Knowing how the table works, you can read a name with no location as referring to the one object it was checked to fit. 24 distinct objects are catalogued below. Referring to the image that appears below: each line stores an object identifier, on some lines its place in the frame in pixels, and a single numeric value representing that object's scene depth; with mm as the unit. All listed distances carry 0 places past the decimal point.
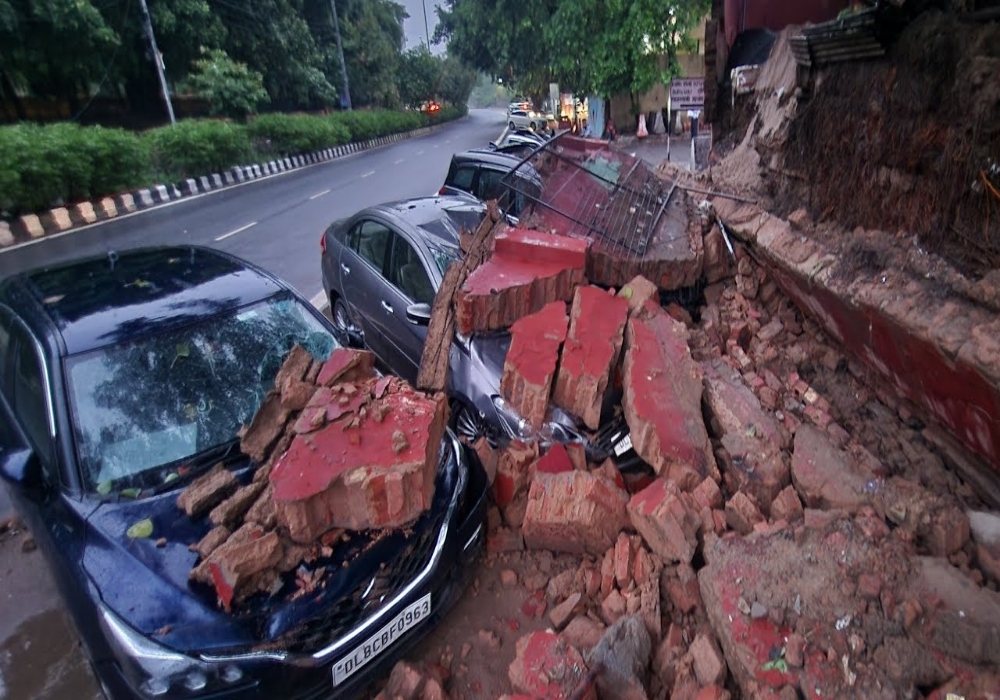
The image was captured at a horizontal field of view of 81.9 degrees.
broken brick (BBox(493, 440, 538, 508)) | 3369
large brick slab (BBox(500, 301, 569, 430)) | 3559
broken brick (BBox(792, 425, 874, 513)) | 2939
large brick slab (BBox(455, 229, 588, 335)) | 3957
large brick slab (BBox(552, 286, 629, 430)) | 3559
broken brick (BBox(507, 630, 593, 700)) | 2338
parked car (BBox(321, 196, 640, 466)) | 3721
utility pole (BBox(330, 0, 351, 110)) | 31059
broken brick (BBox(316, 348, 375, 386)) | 3145
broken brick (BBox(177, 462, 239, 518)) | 2625
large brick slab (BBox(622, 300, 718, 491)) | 3271
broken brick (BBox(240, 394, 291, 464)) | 2881
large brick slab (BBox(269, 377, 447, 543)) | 2547
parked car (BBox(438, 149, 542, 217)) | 7367
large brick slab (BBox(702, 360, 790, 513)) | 3145
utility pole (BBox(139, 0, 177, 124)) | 18375
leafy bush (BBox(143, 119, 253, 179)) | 16281
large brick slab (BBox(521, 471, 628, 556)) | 3012
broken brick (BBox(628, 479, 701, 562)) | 2842
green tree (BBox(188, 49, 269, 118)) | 20719
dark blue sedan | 2225
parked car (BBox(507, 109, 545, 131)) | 28267
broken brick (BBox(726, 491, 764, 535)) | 2922
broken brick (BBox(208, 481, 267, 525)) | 2576
